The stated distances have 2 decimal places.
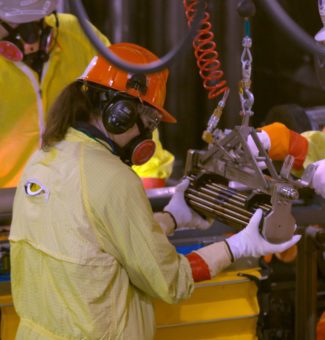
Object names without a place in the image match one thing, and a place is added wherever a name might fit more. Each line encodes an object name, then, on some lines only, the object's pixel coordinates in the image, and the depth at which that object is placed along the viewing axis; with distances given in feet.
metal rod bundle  19.21
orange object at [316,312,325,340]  20.81
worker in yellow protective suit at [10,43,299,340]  18.53
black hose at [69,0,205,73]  17.33
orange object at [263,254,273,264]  20.90
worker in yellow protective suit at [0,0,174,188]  22.31
